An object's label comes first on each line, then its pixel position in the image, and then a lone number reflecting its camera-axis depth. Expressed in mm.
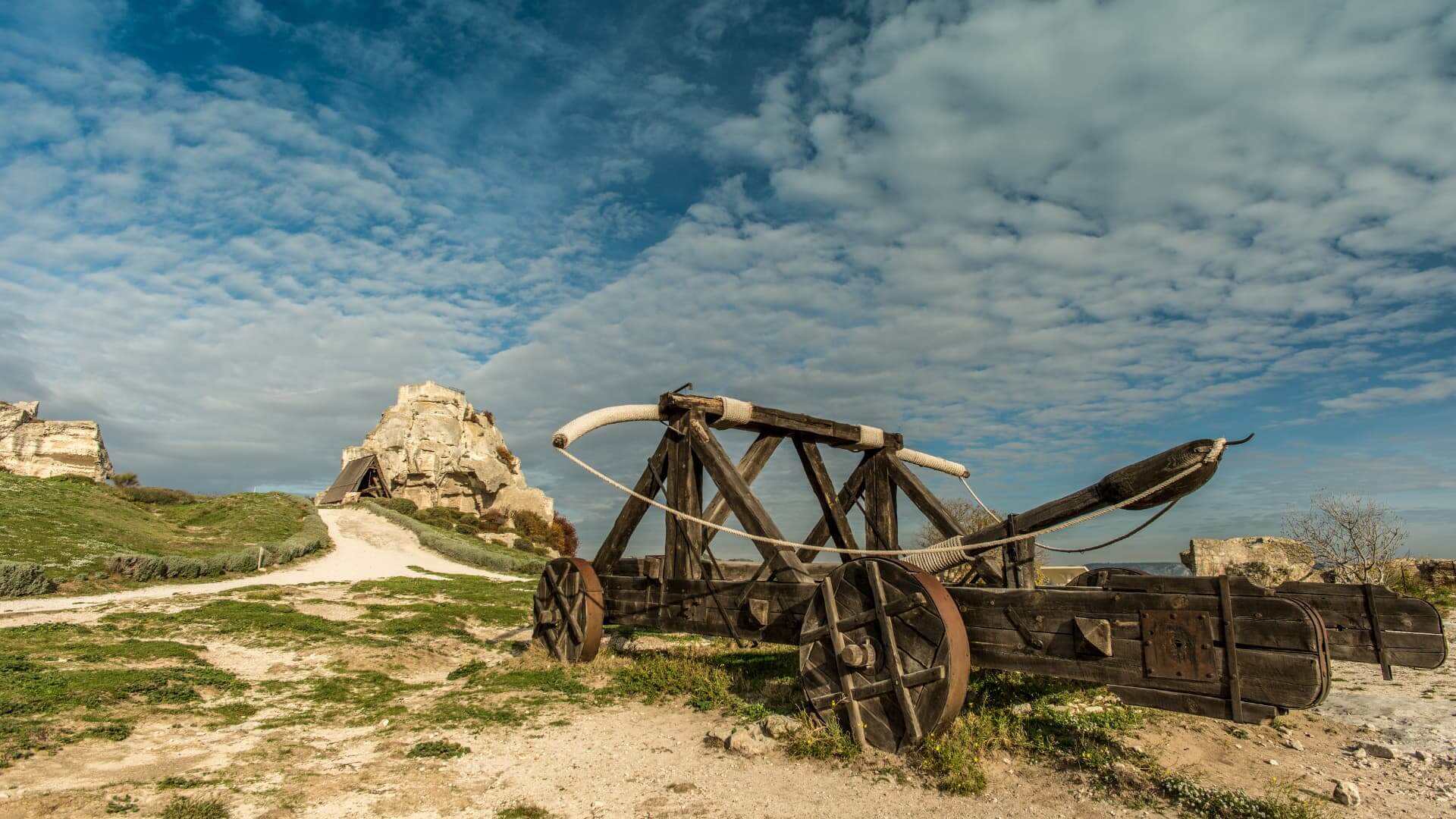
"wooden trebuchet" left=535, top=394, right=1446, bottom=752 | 4391
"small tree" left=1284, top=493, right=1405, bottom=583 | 18234
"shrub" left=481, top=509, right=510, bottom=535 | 49438
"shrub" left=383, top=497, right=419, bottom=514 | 47875
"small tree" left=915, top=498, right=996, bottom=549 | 20359
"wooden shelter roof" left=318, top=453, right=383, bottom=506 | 49812
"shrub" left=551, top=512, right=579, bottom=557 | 49856
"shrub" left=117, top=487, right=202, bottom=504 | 35500
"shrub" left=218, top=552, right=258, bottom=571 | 21377
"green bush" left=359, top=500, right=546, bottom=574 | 30641
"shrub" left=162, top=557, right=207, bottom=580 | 19375
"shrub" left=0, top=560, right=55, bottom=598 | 15148
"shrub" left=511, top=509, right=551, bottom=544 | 50094
